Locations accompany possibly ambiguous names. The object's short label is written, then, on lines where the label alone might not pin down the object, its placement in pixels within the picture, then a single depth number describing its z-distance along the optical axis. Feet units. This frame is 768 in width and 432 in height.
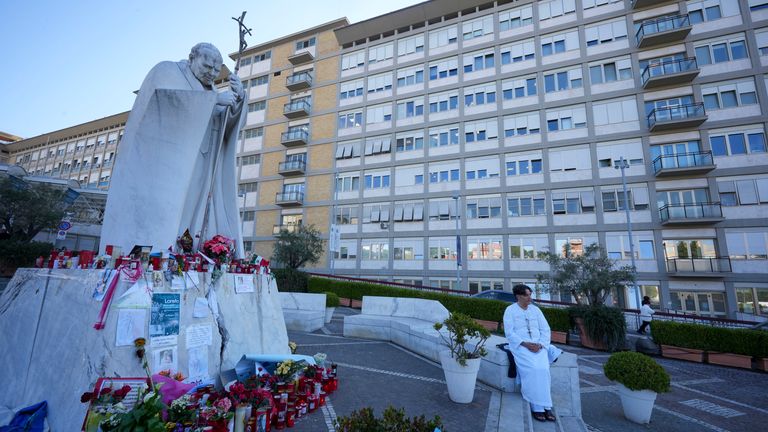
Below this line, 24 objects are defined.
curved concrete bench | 16.93
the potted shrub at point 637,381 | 16.03
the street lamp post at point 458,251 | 78.46
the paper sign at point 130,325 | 11.73
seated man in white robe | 15.31
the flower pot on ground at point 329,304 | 48.03
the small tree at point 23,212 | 71.56
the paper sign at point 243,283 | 17.37
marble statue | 15.69
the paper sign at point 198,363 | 13.60
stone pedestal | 11.37
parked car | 57.67
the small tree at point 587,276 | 46.44
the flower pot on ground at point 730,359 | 36.35
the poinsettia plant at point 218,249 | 17.03
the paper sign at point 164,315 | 12.67
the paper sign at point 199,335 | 13.91
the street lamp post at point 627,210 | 68.01
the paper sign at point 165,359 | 12.37
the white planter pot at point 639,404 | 16.29
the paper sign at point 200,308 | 14.46
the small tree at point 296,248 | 84.43
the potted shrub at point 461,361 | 16.61
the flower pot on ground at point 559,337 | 44.81
